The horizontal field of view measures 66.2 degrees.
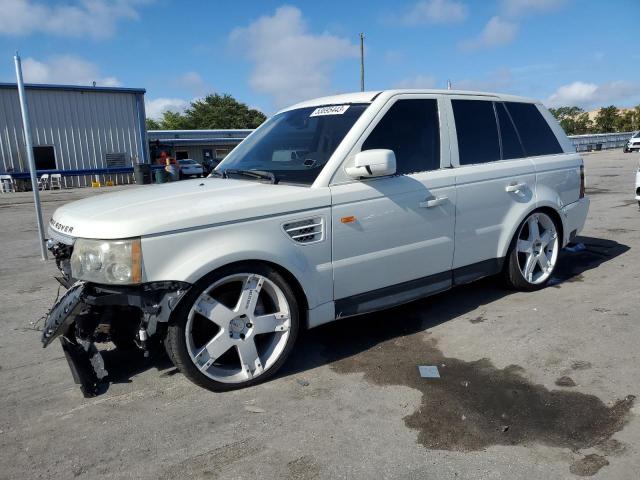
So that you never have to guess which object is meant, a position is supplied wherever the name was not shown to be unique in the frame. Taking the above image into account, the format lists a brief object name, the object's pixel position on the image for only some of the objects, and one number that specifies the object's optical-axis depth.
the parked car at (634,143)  29.86
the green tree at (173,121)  72.53
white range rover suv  2.82
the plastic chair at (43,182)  24.47
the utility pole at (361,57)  32.97
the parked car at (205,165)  35.56
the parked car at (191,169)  32.00
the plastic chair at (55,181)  24.52
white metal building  24.31
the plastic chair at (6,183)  23.79
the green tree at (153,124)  85.79
